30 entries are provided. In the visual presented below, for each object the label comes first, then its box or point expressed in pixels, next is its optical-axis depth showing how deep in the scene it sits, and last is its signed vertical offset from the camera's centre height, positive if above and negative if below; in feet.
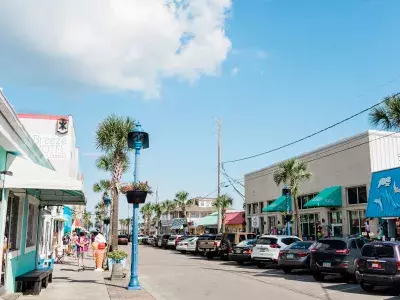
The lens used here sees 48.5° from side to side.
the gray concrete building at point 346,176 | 92.53 +11.17
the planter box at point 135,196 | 45.03 +2.95
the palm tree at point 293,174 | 107.45 +12.28
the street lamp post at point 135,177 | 44.98 +5.17
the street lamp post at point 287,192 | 95.93 +7.21
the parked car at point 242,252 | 77.54 -4.63
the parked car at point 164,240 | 157.69 -5.36
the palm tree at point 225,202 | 168.72 +8.83
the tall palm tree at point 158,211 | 321.67 +10.51
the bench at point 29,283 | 39.50 -5.12
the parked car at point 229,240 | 92.17 -3.15
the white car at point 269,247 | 71.00 -3.48
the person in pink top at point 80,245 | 85.69 -3.68
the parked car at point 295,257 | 61.26 -4.37
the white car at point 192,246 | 117.29 -5.29
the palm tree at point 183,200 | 255.91 +14.63
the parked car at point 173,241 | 147.15 -5.17
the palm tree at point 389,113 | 60.90 +15.41
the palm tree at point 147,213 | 361.49 +10.64
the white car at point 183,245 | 122.64 -5.40
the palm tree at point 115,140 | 80.59 +15.47
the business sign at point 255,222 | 145.05 +1.03
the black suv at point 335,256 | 50.06 -3.58
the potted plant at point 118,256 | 54.90 -3.76
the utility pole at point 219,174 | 131.58 +15.08
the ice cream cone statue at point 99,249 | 68.28 -3.62
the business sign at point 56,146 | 107.96 +19.20
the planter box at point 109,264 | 67.06 -5.77
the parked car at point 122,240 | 188.76 -6.07
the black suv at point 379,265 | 40.60 -3.76
